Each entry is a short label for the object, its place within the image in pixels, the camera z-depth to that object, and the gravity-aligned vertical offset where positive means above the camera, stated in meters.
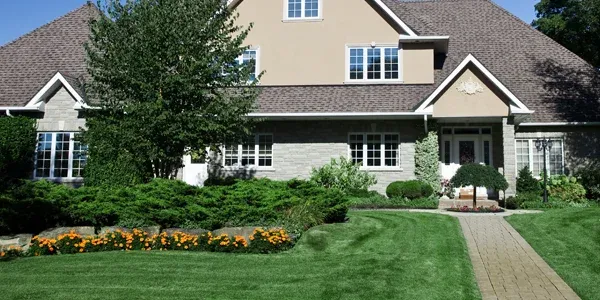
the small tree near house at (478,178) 17.20 +0.23
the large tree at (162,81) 13.12 +2.45
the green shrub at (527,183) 20.45 +0.10
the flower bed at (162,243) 11.12 -1.24
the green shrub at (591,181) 20.11 +0.20
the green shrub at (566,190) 19.89 -0.13
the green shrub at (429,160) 20.52 +0.90
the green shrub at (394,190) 19.89 -0.20
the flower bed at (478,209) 17.06 -0.74
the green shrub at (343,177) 20.06 +0.24
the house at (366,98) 20.41 +3.21
